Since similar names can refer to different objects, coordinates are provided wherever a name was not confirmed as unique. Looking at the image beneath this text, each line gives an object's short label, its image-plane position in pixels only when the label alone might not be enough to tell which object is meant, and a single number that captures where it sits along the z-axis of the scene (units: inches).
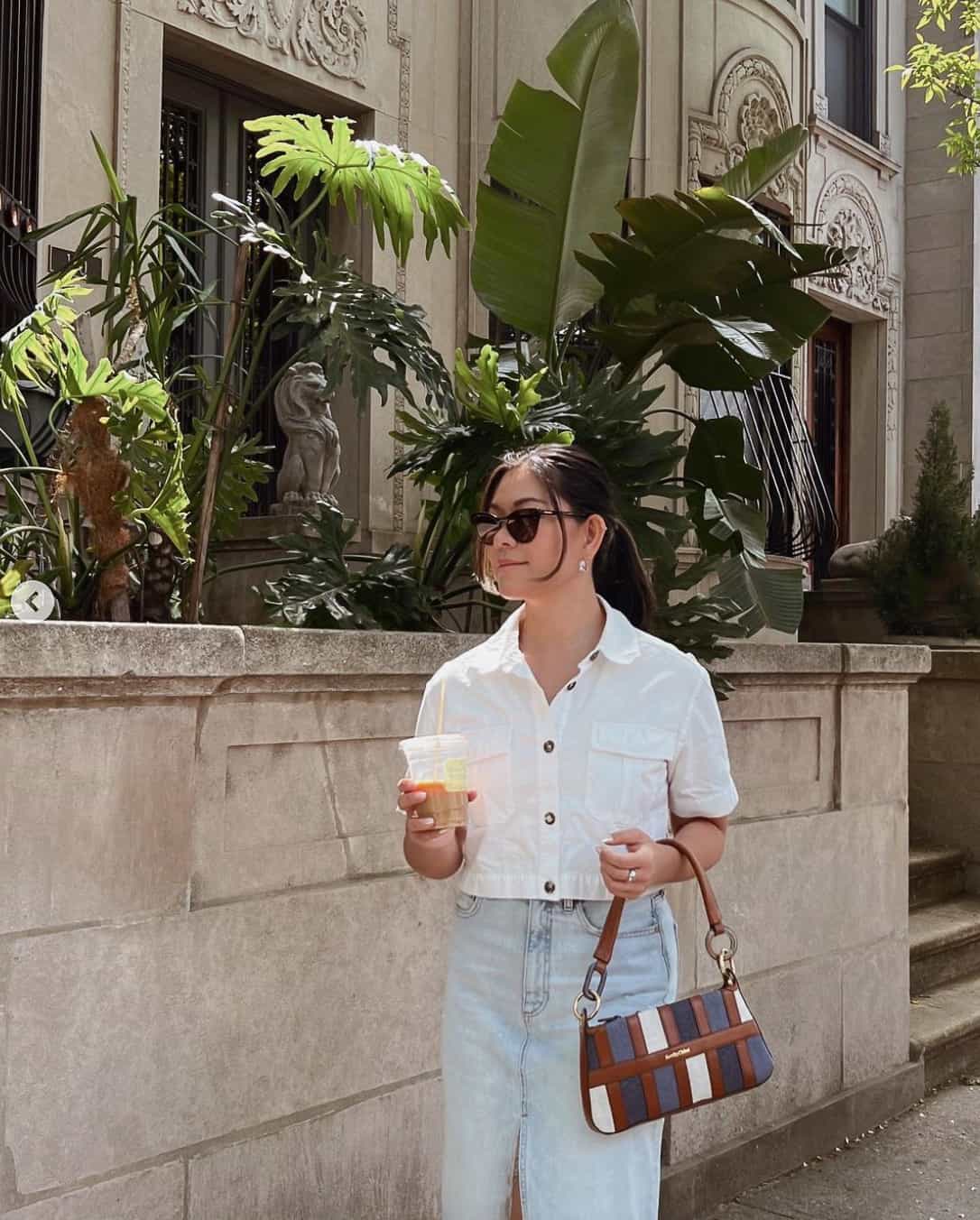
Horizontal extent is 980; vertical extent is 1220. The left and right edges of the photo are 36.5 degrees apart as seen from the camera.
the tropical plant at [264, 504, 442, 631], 177.6
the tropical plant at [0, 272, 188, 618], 145.3
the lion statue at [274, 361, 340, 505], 292.0
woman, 100.5
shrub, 382.6
